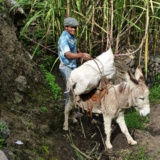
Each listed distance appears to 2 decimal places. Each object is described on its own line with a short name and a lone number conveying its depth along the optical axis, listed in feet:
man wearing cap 15.49
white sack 14.70
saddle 15.44
